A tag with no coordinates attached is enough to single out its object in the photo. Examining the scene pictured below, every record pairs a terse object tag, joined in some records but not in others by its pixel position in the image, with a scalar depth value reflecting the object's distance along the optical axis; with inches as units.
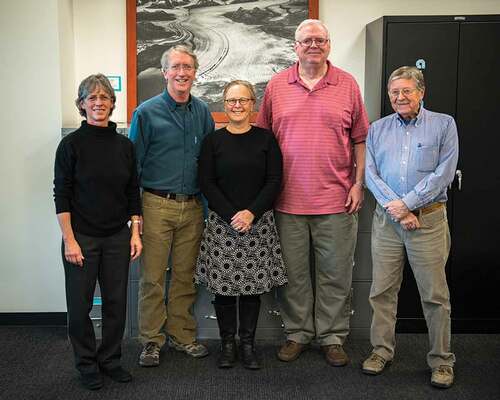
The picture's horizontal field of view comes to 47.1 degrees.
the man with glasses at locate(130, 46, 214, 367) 103.2
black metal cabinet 121.7
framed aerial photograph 136.5
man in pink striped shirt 104.9
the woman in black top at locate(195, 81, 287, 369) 101.2
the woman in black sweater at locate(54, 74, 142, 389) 92.2
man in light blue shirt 95.7
